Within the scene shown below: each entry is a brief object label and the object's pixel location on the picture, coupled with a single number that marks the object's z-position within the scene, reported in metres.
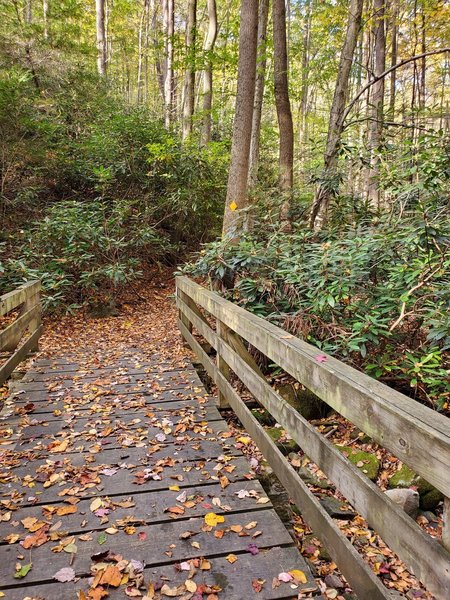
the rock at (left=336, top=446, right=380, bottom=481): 4.00
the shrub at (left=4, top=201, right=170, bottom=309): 8.87
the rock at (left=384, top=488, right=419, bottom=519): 3.54
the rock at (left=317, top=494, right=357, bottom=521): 3.46
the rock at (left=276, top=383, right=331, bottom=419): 5.02
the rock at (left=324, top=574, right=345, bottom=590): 2.38
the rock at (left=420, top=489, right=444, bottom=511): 3.72
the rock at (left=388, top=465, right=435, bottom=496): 3.78
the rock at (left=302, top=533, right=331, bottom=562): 2.70
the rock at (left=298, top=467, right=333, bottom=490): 3.89
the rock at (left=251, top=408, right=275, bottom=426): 4.99
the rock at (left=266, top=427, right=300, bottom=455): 4.43
